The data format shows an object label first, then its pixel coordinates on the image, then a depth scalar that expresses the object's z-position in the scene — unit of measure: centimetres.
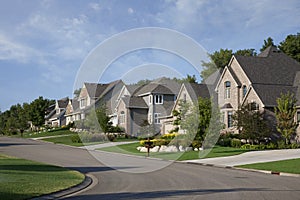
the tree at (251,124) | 3972
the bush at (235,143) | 4062
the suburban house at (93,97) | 7400
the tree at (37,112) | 8800
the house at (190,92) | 5331
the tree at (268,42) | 8494
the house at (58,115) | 9991
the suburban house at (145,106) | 6316
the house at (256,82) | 4322
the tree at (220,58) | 7875
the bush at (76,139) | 5612
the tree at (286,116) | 3897
